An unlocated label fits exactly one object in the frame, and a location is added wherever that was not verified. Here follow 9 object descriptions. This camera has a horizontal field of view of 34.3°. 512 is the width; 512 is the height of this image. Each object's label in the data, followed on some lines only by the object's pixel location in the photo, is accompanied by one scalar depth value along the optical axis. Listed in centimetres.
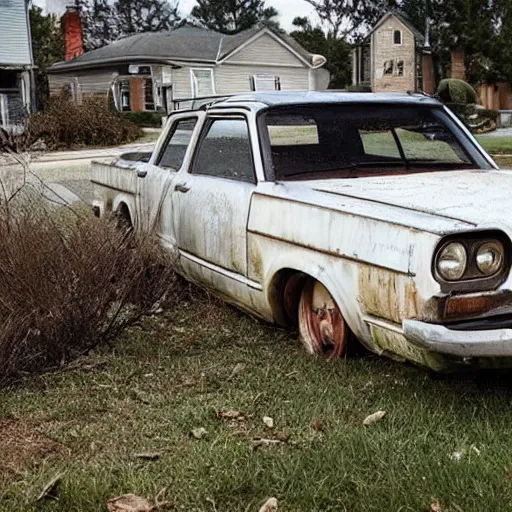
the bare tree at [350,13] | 7162
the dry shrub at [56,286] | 454
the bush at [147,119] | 3534
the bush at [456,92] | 3133
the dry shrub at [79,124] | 2378
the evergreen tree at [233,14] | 7344
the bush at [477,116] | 2859
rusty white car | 357
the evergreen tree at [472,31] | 3934
